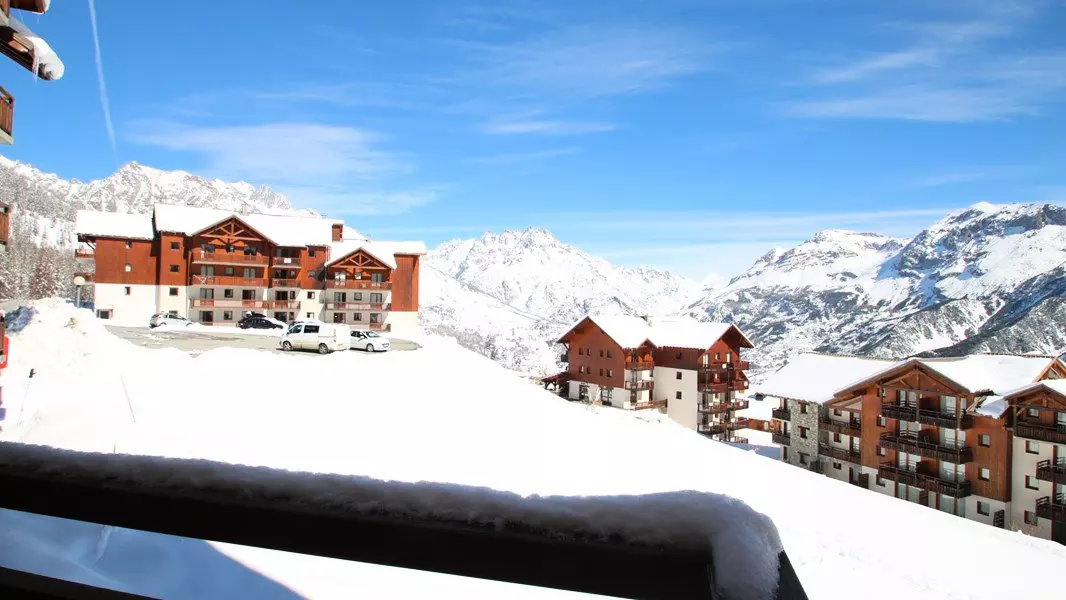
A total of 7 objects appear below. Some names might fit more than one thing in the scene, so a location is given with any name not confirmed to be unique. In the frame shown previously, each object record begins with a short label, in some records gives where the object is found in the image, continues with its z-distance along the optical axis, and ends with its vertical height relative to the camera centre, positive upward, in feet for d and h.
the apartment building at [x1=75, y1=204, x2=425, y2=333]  162.50 +9.58
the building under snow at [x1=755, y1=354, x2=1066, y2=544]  109.70 -24.02
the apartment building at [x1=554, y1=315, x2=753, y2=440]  188.24 -18.39
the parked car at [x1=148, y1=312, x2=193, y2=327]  144.56 -4.75
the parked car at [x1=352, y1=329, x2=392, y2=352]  116.26 -7.14
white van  110.63 -6.06
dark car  151.02 -5.13
